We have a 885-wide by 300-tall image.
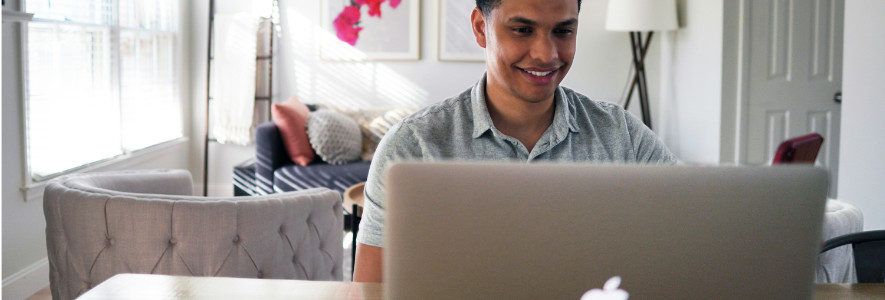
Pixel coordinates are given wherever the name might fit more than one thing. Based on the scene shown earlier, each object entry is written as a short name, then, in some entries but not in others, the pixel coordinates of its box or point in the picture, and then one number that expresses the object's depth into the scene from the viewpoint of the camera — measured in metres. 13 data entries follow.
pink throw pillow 4.95
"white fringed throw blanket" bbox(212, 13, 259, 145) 5.61
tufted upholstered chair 2.10
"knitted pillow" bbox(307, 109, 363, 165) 4.91
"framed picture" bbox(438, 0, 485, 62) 5.70
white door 4.62
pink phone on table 2.41
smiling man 1.42
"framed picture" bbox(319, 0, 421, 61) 5.71
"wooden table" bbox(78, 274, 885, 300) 1.28
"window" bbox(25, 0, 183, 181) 3.73
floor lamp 5.25
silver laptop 0.85
